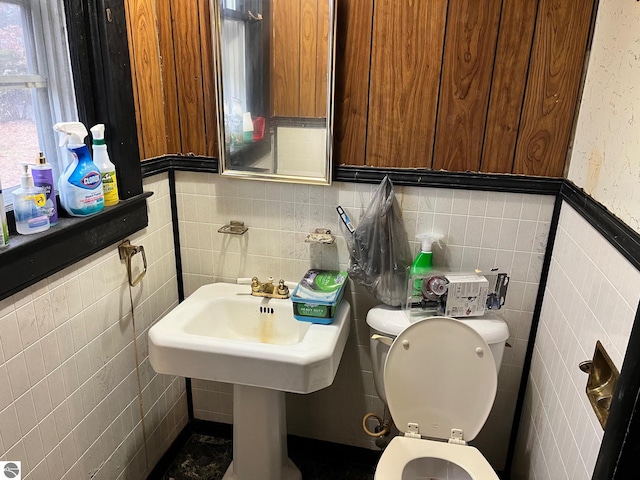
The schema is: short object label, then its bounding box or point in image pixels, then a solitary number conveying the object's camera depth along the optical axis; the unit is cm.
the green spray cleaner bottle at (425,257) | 158
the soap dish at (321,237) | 165
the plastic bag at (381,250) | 157
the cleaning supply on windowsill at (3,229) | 106
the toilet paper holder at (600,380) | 99
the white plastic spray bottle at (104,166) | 133
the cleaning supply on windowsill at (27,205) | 114
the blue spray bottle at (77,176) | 127
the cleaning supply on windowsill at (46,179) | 120
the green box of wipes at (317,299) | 153
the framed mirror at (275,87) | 148
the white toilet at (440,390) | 143
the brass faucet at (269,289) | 170
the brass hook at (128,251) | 150
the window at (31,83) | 119
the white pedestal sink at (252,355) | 135
